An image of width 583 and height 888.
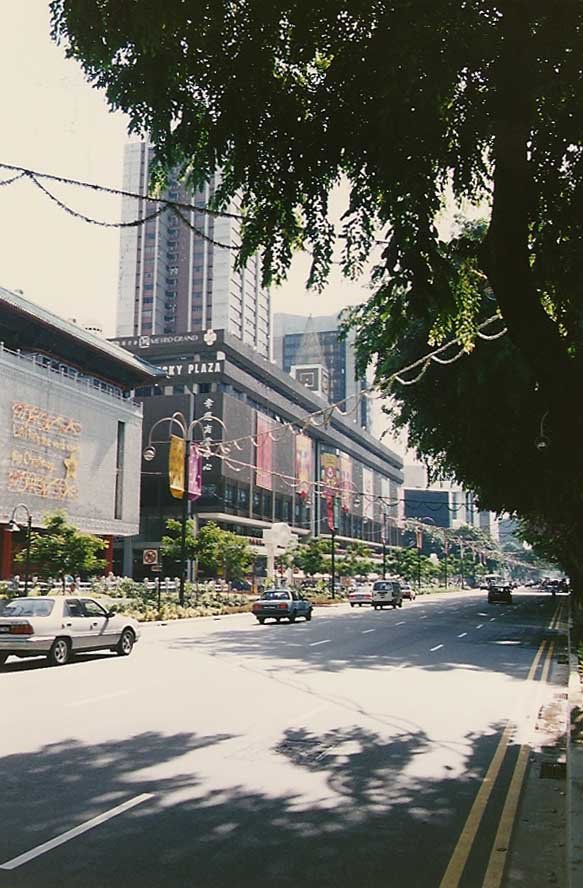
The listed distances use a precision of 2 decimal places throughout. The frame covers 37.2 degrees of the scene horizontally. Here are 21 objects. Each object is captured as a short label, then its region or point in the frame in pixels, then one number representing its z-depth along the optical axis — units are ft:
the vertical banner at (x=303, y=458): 418.31
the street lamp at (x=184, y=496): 145.64
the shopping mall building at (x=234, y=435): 332.19
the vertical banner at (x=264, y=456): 356.59
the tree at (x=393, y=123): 23.95
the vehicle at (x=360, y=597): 211.02
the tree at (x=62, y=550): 156.35
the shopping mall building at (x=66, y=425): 215.72
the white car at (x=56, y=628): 60.54
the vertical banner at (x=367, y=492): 517.55
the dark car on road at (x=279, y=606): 126.41
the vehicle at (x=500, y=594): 213.05
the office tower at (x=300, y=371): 574.56
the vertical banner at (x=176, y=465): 155.11
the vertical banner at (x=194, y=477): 190.70
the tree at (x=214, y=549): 185.16
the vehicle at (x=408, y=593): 254.72
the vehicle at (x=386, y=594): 190.29
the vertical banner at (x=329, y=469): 456.04
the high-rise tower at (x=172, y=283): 525.75
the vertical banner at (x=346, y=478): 478.92
